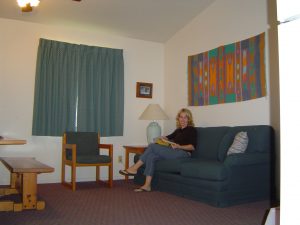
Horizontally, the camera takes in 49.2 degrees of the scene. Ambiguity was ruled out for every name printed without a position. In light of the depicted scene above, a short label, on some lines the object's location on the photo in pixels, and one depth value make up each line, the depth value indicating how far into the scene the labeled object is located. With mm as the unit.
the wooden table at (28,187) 2915
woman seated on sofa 4156
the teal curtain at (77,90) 4824
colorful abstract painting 4008
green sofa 3270
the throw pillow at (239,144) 3562
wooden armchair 4242
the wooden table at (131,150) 4836
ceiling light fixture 3057
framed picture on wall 5629
